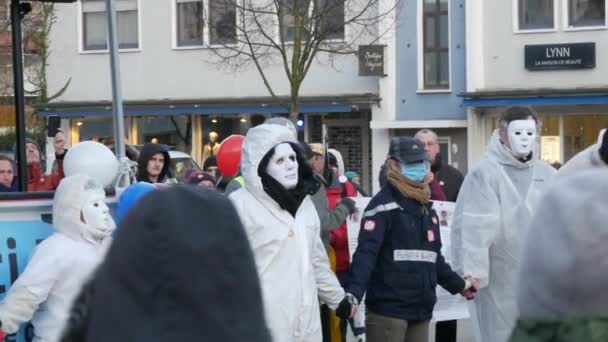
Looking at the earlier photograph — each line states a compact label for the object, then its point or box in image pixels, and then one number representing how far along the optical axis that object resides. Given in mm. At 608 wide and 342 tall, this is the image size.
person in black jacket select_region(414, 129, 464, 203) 11750
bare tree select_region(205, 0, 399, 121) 27672
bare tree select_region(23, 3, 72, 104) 32438
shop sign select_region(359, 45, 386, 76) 30266
